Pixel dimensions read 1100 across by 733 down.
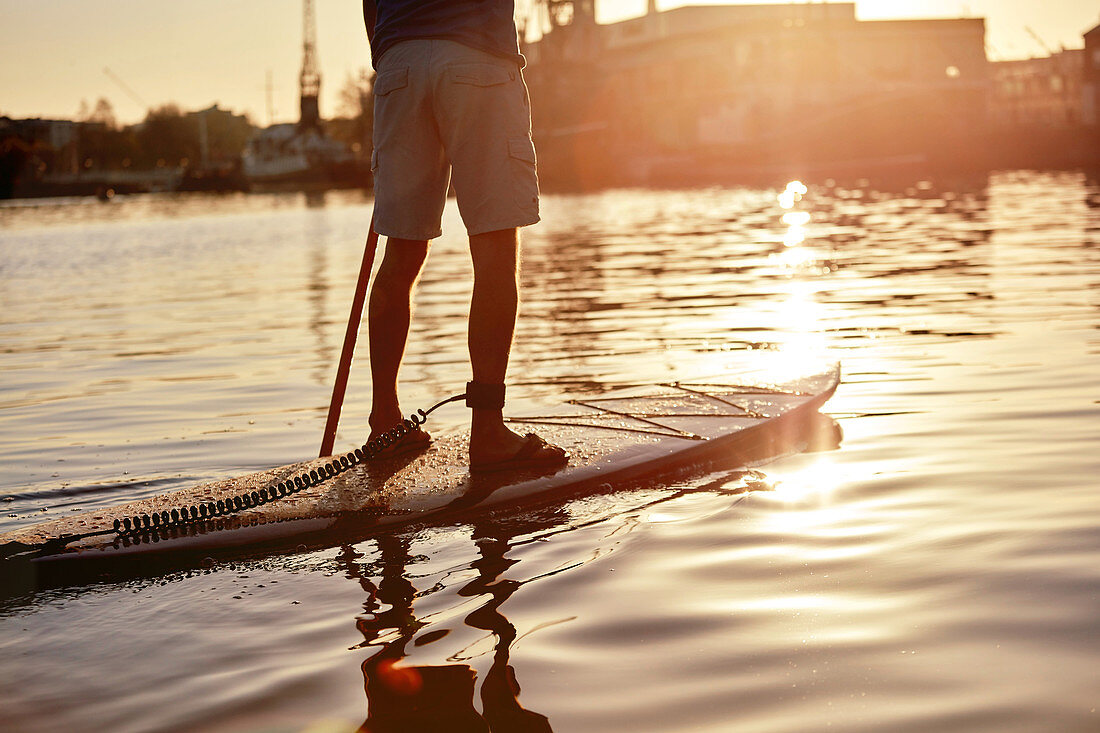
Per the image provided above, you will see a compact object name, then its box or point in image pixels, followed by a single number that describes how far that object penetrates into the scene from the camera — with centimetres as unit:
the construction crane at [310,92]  11806
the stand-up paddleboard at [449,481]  327
